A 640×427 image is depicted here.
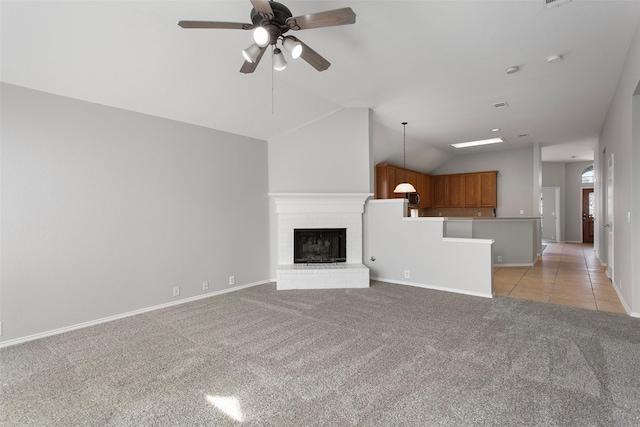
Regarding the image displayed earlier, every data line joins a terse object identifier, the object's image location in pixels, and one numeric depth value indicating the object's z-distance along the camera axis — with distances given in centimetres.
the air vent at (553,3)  243
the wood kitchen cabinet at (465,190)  844
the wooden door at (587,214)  1063
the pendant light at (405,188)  563
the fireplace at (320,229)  507
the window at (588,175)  1059
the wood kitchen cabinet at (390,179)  717
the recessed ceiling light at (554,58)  339
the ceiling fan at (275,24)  204
